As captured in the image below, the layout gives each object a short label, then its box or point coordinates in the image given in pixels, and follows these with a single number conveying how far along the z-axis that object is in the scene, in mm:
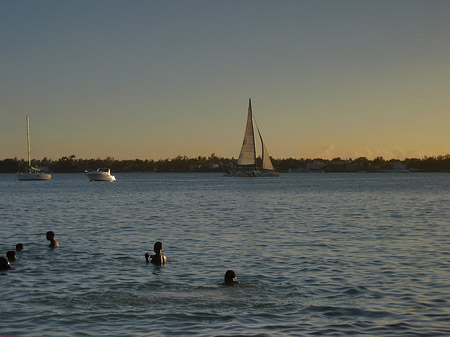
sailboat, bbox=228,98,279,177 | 183750
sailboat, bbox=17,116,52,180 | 188650
